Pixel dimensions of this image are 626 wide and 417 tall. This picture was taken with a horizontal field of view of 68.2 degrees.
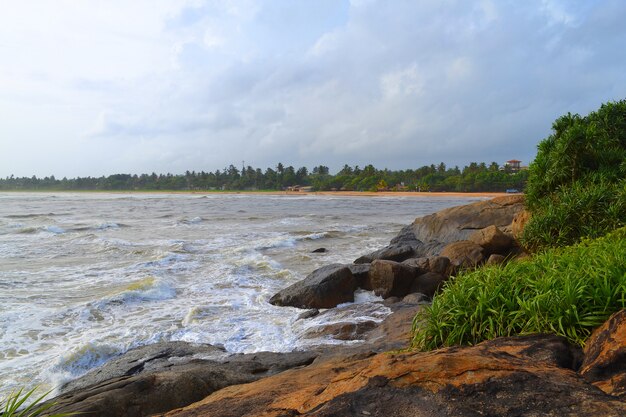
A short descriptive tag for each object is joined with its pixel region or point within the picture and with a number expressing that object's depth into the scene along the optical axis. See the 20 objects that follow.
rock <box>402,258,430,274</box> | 10.46
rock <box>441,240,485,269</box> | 10.88
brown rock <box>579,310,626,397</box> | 2.71
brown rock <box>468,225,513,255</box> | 11.34
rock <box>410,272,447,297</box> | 9.95
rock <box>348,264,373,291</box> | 10.16
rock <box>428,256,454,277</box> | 10.57
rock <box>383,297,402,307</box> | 9.01
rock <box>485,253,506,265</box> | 10.07
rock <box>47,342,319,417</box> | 3.93
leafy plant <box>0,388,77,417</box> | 2.87
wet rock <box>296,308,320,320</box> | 8.49
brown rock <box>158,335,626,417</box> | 2.43
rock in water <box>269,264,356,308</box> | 9.36
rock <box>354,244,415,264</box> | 13.03
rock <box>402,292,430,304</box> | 8.94
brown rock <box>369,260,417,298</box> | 9.82
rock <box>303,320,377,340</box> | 7.21
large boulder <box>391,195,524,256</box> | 15.08
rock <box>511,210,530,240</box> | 11.88
